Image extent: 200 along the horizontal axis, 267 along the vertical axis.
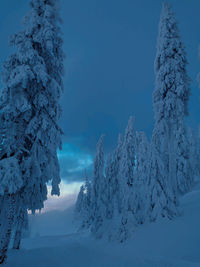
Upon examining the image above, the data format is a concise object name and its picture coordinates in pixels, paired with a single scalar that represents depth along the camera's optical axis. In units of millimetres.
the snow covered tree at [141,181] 17141
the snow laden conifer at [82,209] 41188
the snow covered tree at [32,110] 9117
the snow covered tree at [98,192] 27828
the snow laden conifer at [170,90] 16891
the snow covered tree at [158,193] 14852
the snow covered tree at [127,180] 17562
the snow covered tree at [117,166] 29766
